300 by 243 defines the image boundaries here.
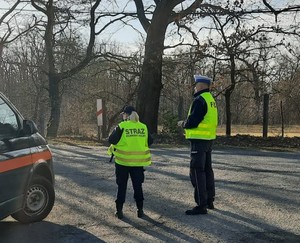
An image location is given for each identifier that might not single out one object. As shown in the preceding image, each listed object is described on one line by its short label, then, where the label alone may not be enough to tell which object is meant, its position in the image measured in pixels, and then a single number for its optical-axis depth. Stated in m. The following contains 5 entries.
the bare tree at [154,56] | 14.02
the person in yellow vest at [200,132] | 4.86
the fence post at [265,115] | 14.01
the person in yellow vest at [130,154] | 4.79
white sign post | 14.23
